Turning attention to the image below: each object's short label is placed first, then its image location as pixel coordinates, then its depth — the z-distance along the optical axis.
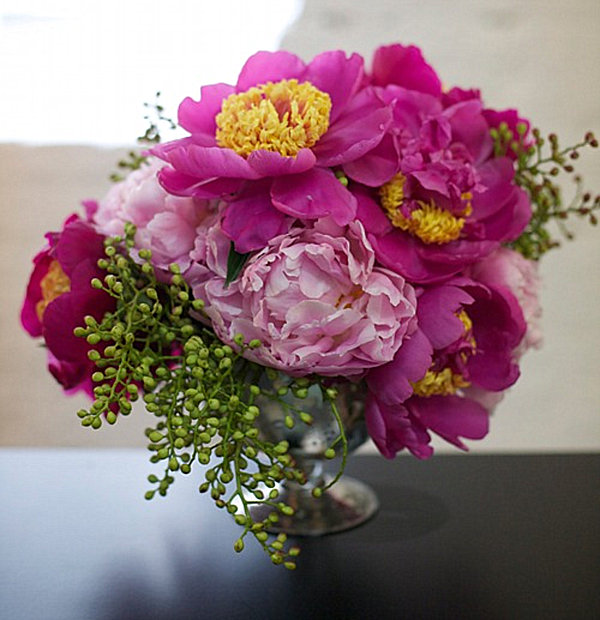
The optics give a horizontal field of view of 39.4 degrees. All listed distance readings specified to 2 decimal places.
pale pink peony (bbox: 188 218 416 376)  0.53
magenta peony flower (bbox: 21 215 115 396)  0.58
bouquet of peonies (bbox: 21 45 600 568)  0.53
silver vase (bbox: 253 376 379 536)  0.65
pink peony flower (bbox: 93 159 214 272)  0.58
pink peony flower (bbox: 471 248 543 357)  0.63
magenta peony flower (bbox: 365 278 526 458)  0.56
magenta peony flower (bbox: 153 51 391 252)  0.53
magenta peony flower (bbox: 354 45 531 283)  0.57
